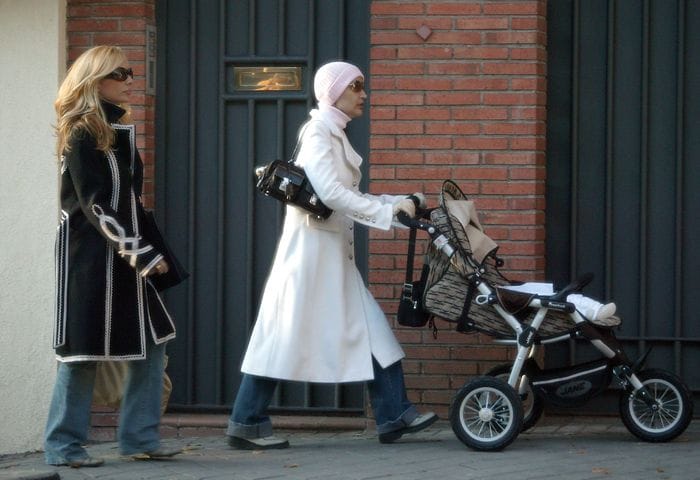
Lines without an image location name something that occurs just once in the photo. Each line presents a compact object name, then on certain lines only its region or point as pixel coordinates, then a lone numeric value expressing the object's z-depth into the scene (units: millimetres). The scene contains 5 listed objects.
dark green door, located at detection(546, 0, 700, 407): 16531
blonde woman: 13500
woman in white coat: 14859
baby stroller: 14500
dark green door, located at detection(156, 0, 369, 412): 17016
